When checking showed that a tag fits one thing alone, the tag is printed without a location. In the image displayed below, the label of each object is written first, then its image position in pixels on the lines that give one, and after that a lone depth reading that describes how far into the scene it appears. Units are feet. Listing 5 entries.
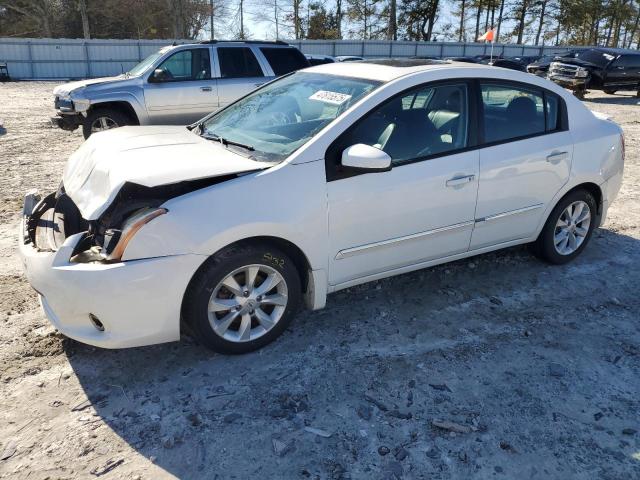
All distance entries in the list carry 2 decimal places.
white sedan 9.34
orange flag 38.41
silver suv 28.58
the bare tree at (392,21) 144.87
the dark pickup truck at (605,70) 57.98
